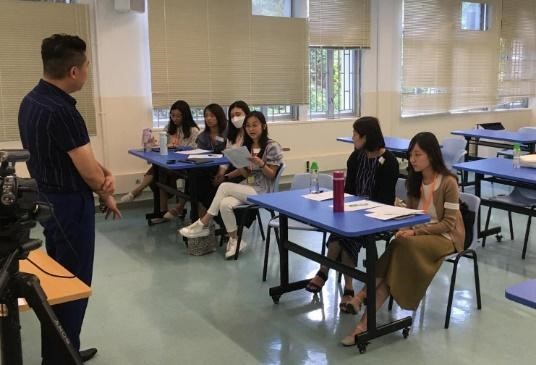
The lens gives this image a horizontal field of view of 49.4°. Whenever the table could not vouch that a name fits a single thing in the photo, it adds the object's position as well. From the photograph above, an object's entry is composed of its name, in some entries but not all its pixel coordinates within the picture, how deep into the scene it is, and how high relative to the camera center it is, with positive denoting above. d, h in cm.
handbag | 444 -111
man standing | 228 -25
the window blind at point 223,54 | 583 +46
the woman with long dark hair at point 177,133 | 547 -33
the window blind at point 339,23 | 670 +84
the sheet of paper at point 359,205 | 308 -59
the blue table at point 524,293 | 175 -61
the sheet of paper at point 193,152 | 500 -46
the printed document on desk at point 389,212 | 287 -59
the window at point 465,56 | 753 +51
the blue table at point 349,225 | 274 -61
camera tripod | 152 -53
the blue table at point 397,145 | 544 -49
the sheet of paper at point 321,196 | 333 -58
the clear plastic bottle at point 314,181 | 352 -53
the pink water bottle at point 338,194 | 302 -51
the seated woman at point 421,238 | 301 -75
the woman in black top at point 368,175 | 337 -47
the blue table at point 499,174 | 399 -56
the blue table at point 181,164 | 454 -51
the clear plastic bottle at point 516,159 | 433 -49
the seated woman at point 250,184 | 434 -65
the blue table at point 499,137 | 590 -47
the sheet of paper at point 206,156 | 469 -47
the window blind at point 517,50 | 843 +62
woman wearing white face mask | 490 -28
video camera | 148 -27
